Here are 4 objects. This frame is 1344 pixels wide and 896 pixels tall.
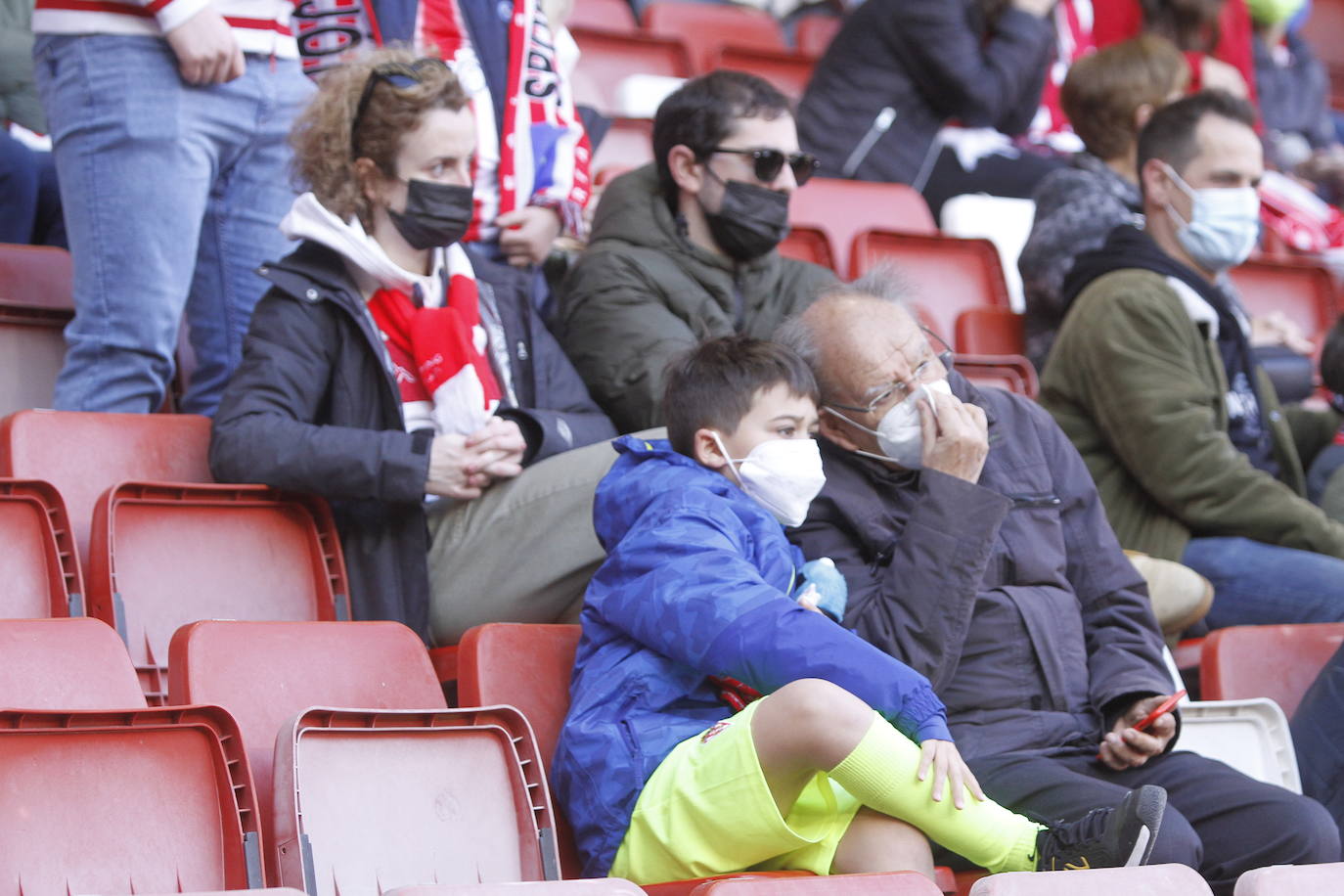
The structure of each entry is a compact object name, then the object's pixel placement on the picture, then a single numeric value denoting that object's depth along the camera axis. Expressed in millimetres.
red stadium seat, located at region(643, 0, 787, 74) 13656
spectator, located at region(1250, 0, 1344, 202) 13672
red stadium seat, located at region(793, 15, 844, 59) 14383
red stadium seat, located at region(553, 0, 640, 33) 13289
